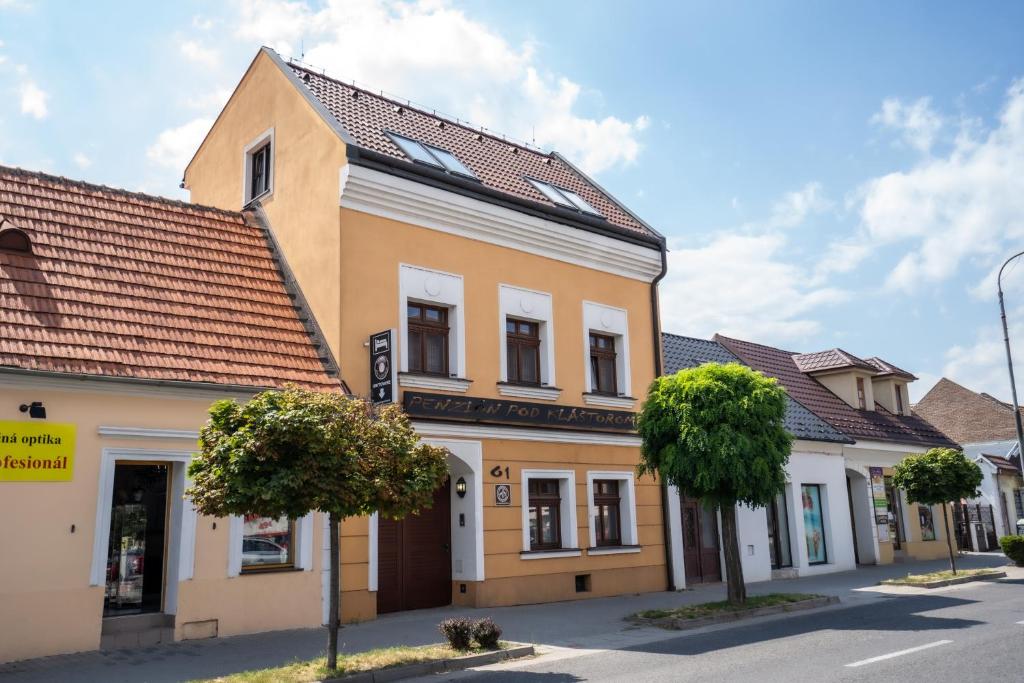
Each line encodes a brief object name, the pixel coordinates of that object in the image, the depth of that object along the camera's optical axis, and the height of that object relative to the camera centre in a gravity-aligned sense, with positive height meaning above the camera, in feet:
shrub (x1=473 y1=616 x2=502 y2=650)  35.09 -4.43
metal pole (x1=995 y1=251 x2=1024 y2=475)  76.64 +13.43
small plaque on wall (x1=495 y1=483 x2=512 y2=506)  52.12 +1.88
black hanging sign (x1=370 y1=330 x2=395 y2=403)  45.41 +8.63
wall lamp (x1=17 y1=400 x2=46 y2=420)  35.35 +5.29
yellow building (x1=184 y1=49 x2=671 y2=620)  48.62 +13.02
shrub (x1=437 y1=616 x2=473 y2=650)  34.68 -4.35
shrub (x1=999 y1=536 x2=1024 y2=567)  75.15 -3.15
